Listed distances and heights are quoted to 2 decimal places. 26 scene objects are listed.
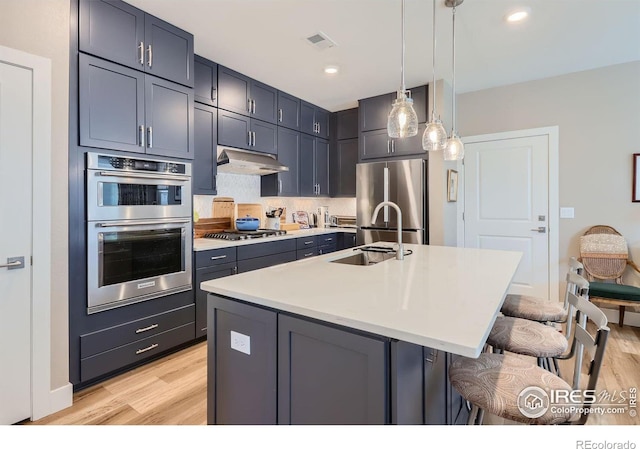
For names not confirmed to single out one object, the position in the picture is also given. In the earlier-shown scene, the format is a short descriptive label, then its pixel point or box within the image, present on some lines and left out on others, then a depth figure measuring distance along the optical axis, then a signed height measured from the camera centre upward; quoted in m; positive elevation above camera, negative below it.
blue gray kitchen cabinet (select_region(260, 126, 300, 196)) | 4.10 +0.65
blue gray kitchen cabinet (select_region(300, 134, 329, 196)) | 4.47 +0.82
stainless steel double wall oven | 2.16 -0.05
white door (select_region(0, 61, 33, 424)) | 1.77 -0.09
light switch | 3.62 +0.13
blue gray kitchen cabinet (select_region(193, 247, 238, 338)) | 2.84 -0.43
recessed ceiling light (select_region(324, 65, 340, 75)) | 3.35 +1.61
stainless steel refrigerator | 3.78 +0.31
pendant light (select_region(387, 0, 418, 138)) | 1.92 +0.62
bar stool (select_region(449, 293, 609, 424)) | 1.09 -0.59
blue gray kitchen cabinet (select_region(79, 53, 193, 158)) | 2.11 +0.81
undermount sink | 2.43 -0.26
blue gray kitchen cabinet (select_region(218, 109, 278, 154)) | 3.33 +0.99
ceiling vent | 2.74 +1.58
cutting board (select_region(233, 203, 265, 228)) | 3.99 +0.16
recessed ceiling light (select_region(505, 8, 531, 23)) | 2.39 +1.56
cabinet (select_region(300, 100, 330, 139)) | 4.43 +1.46
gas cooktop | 3.33 -0.12
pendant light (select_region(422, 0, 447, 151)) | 2.21 +0.60
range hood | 3.31 +0.65
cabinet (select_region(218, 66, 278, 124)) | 3.33 +1.40
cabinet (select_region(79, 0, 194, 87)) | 2.11 +1.31
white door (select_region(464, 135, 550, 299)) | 3.76 +0.26
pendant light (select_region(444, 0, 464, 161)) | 2.45 +0.57
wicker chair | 3.30 -0.35
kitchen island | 1.02 -0.42
